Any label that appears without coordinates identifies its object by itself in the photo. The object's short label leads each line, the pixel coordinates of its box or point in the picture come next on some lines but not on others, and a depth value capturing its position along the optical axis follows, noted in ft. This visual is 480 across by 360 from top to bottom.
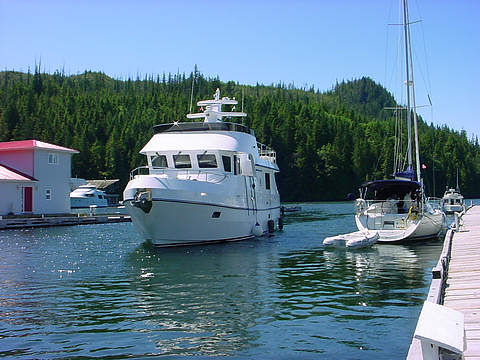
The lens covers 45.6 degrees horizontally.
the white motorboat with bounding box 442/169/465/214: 193.36
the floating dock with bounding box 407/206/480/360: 15.81
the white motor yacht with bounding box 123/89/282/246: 75.92
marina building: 139.03
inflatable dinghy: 80.64
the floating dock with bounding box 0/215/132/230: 125.59
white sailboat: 87.40
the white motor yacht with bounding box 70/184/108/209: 267.18
